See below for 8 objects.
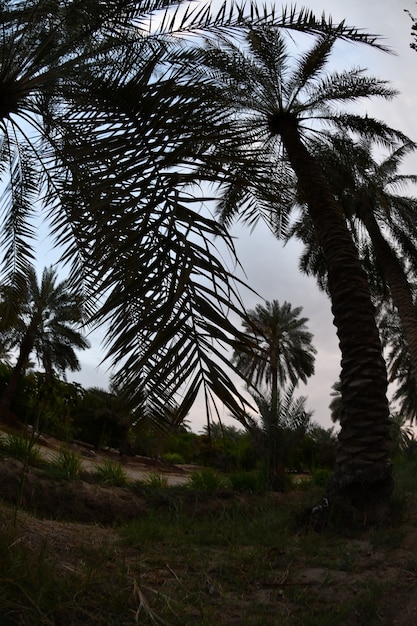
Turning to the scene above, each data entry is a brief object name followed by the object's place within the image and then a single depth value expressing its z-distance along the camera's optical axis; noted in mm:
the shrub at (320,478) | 12210
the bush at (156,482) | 9512
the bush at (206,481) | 9898
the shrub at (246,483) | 10375
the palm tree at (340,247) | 6555
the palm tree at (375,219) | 11641
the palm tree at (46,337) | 27047
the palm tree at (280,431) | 11668
